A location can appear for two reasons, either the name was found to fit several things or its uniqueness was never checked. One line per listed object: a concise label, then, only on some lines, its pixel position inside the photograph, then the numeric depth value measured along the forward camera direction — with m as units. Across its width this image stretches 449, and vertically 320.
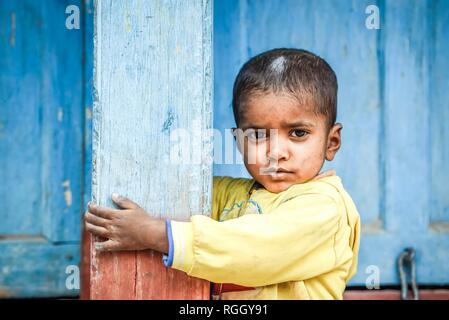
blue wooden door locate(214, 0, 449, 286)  2.87
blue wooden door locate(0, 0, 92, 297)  2.75
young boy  1.54
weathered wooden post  1.59
